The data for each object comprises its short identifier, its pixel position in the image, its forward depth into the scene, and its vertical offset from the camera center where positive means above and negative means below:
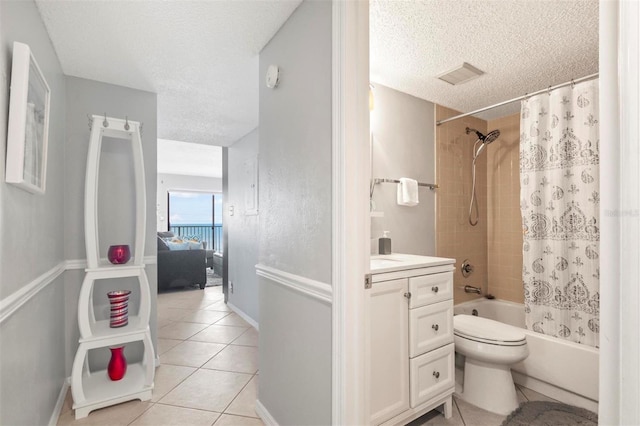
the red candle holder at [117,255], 2.05 -0.29
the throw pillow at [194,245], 5.42 -0.59
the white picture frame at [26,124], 1.14 +0.37
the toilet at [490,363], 1.89 -0.98
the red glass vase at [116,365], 2.13 -1.08
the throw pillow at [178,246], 5.37 -0.59
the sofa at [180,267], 5.03 -0.92
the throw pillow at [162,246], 5.15 -0.57
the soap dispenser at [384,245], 2.18 -0.23
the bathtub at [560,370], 1.93 -1.07
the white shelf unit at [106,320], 1.89 -0.69
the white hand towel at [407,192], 2.38 +0.17
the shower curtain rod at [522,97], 2.00 +0.88
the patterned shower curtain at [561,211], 1.99 +0.02
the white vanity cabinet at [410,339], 1.52 -0.68
